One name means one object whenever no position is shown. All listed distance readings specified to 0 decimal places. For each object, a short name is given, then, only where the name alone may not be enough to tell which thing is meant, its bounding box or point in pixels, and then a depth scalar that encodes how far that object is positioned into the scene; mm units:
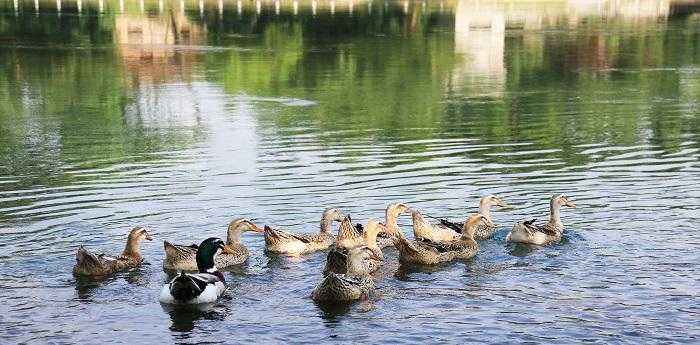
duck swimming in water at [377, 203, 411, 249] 20594
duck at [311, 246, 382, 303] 16953
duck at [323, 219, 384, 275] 18531
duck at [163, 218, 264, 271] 18875
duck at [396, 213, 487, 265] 19344
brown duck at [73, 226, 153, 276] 18359
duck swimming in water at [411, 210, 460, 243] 20967
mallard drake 16856
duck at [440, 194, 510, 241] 21312
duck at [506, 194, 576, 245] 20328
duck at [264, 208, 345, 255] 19938
